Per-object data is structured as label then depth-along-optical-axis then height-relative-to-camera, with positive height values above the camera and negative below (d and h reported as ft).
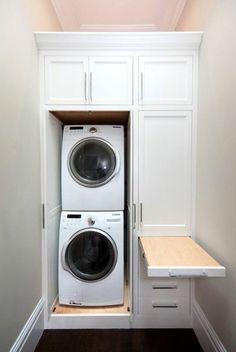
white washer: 6.79 -2.74
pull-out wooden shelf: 4.48 -1.94
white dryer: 7.04 -0.03
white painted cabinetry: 6.19 +1.32
